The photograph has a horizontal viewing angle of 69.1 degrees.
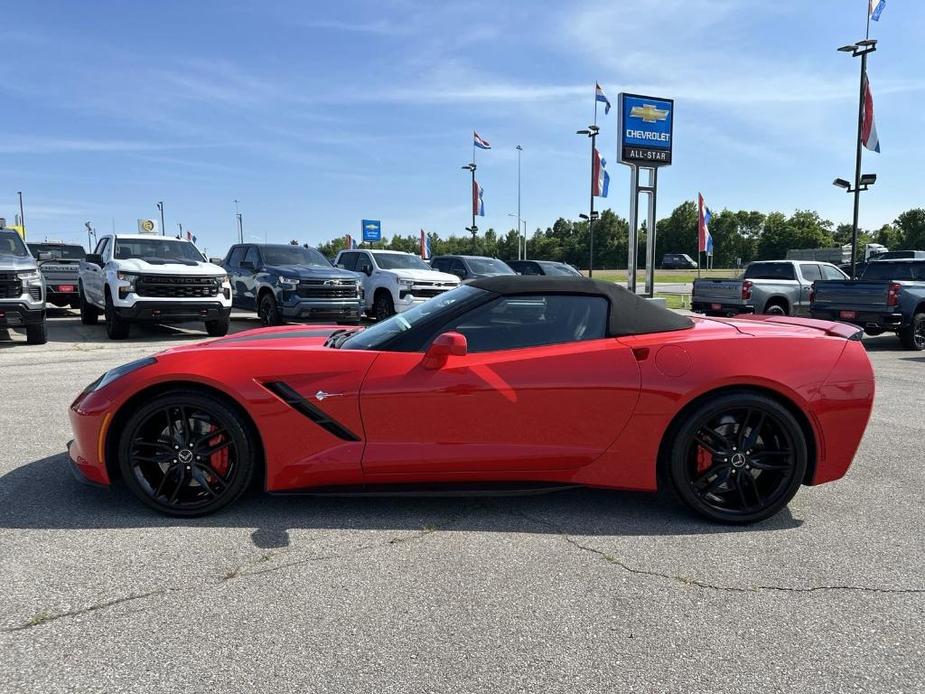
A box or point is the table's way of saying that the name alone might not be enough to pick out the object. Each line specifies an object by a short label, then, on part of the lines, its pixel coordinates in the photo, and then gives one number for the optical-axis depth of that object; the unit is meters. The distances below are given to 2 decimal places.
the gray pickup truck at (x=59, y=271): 16.50
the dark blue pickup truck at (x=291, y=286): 13.45
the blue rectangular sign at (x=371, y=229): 62.00
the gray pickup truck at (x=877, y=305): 12.20
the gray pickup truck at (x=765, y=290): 15.74
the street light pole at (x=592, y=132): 37.16
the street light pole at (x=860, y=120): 21.06
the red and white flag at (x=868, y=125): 21.39
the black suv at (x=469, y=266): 18.08
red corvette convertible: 3.42
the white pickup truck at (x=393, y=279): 14.88
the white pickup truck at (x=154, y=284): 11.59
